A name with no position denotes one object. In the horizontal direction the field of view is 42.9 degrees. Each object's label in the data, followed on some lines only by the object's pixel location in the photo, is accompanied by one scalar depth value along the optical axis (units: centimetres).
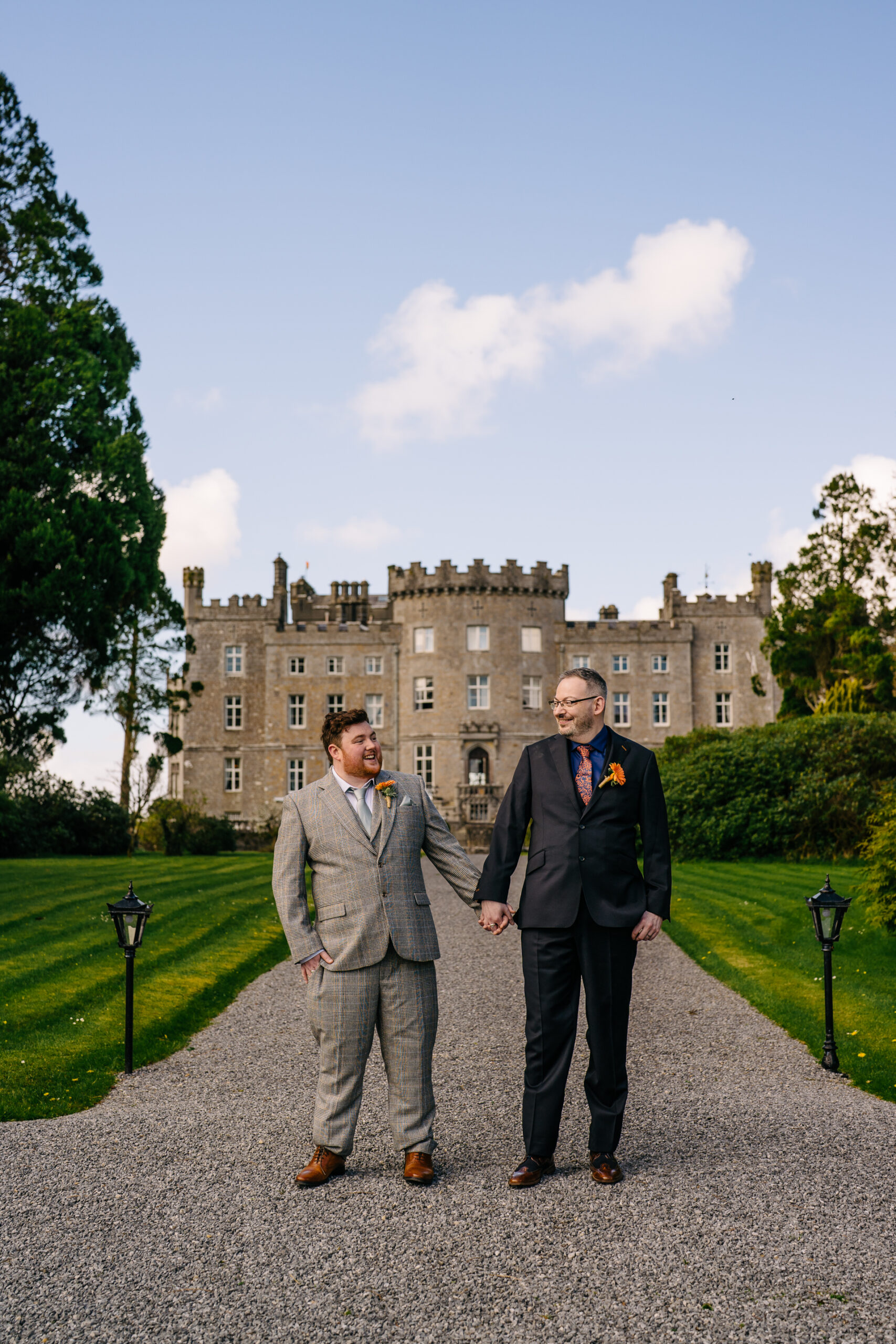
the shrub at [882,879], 1052
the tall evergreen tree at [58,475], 1898
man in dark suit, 450
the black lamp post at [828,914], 692
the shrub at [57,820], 2261
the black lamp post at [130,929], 665
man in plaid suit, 456
